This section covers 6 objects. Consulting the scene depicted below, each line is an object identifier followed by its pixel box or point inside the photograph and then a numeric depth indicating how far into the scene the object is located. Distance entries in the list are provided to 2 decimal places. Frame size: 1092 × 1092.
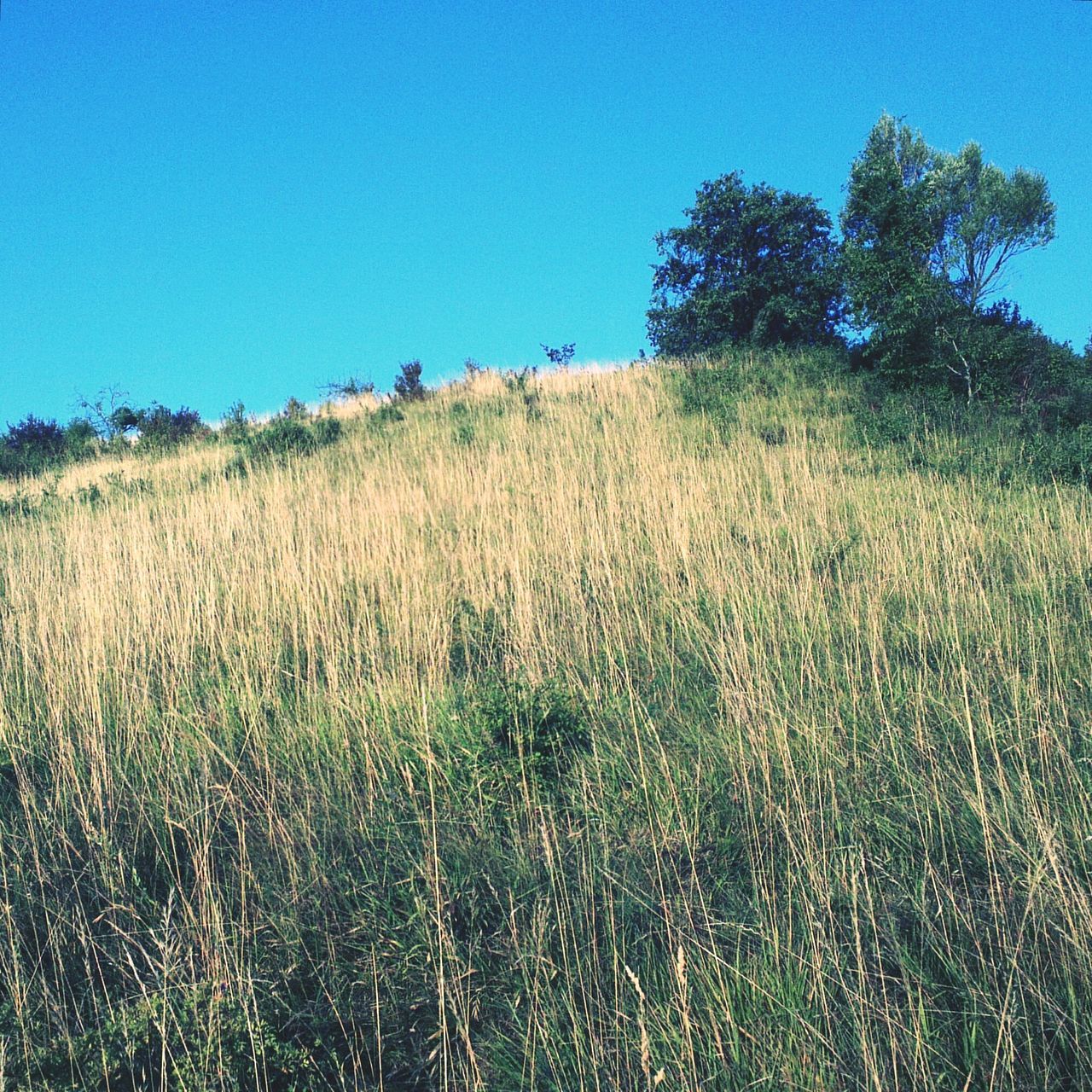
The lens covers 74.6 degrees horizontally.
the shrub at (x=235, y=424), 16.99
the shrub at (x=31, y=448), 18.22
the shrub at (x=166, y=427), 17.75
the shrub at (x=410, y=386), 17.89
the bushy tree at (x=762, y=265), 21.53
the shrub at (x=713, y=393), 11.49
